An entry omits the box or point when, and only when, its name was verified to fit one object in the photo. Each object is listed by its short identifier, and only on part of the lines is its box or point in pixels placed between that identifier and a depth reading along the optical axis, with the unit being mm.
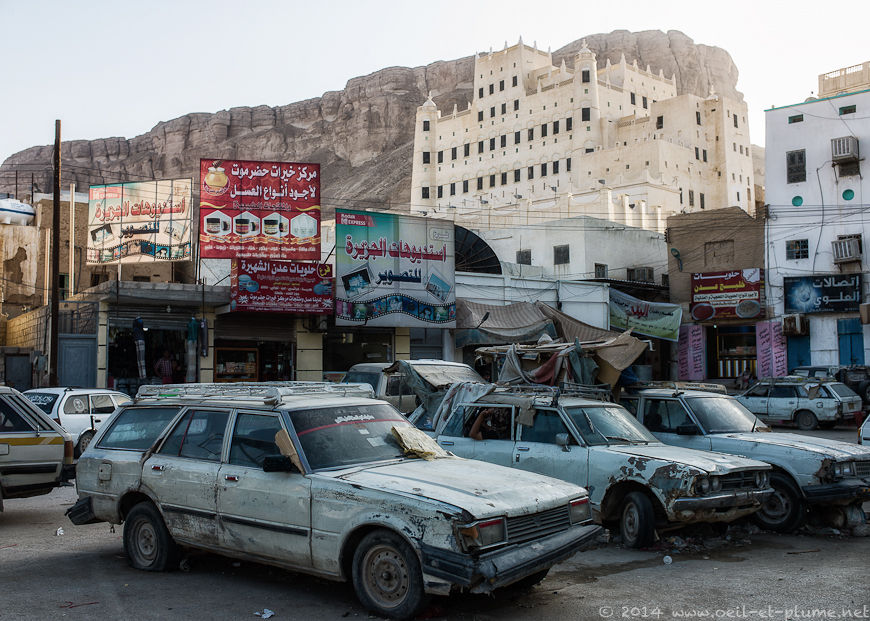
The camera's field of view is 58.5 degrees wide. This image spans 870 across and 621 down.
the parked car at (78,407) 14891
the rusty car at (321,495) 5207
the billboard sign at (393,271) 24078
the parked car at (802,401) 21938
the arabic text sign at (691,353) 37188
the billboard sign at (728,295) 35500
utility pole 19109
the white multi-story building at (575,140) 78188
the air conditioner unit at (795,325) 33969
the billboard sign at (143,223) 24469
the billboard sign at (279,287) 22078
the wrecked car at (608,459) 7535
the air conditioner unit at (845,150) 33781
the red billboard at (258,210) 23469
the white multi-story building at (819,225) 33469
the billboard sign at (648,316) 33469
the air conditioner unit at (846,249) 33094
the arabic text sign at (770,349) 35000
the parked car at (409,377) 13820
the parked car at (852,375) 25672
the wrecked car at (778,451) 8492
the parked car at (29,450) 8781
